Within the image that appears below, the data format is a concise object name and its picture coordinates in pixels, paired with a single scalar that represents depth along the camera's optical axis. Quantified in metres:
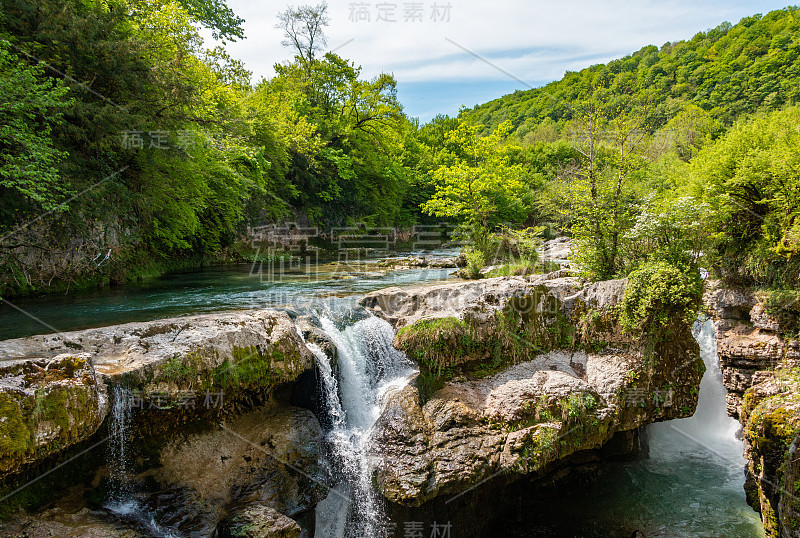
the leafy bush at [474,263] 13.27
